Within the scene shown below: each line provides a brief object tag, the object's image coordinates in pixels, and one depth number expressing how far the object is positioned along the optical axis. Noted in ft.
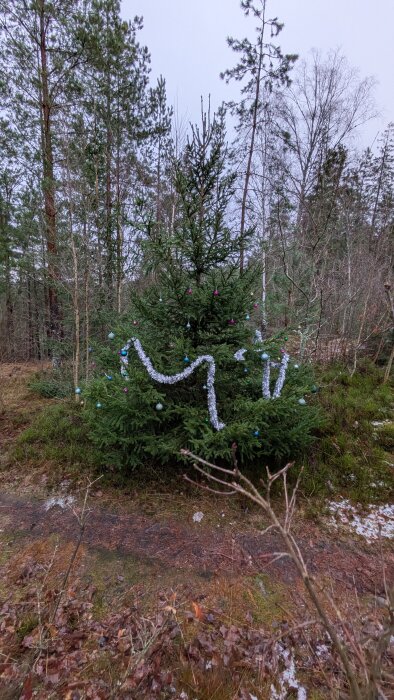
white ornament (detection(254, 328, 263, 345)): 13.45
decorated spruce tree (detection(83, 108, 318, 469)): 11.75
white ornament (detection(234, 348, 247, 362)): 12.05
